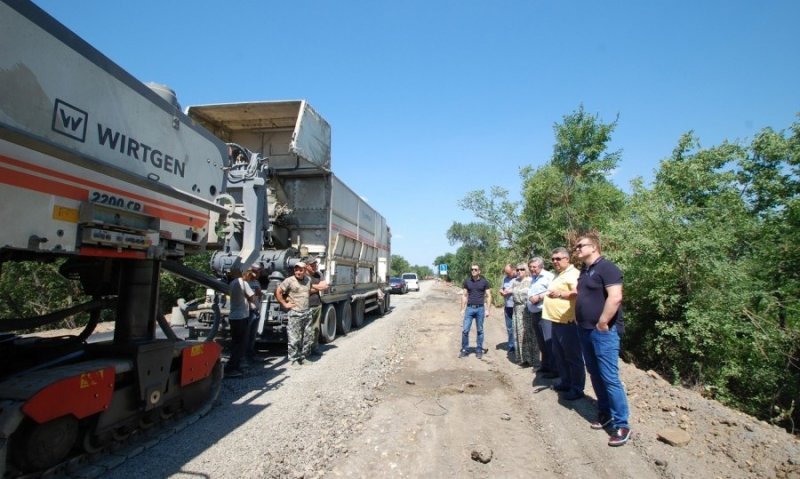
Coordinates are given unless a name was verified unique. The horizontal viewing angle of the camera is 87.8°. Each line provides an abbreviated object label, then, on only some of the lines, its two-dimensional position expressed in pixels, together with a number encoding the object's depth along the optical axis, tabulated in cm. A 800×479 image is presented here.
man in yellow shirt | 479
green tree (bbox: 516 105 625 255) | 1827
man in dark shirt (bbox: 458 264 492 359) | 755
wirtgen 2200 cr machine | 246
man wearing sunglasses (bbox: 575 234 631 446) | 373
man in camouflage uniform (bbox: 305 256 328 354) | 771
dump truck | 796
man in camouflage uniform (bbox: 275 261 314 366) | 697
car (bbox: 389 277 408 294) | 3269
